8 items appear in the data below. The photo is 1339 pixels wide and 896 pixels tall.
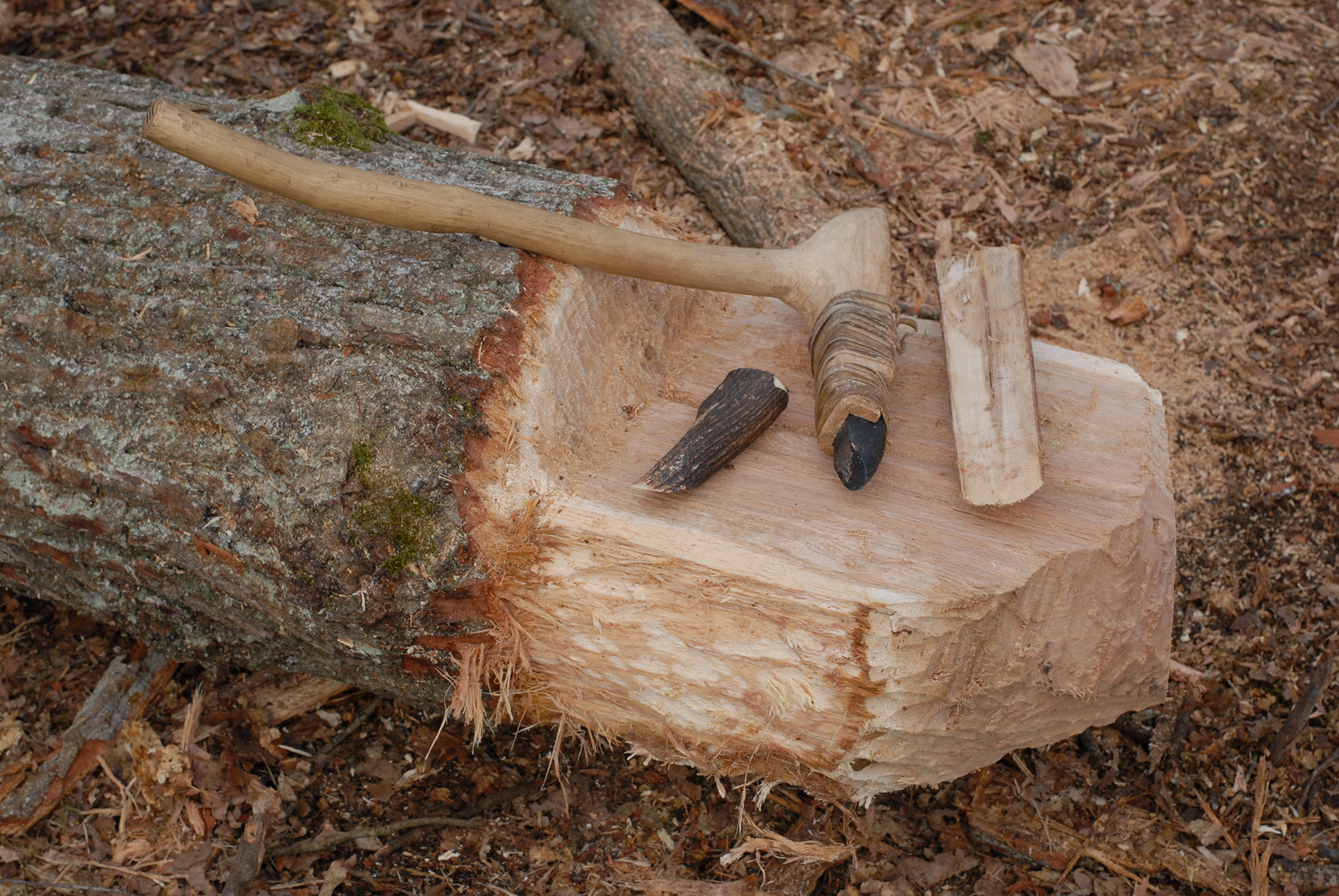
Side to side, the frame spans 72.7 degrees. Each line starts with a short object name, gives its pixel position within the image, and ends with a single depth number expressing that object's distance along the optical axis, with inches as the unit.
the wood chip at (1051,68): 165.6
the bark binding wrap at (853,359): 88.5
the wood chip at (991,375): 86.7
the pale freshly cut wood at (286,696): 108.7
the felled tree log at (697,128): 141.9
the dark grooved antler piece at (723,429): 85.0
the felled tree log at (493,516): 80.0
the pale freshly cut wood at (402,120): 161.8
